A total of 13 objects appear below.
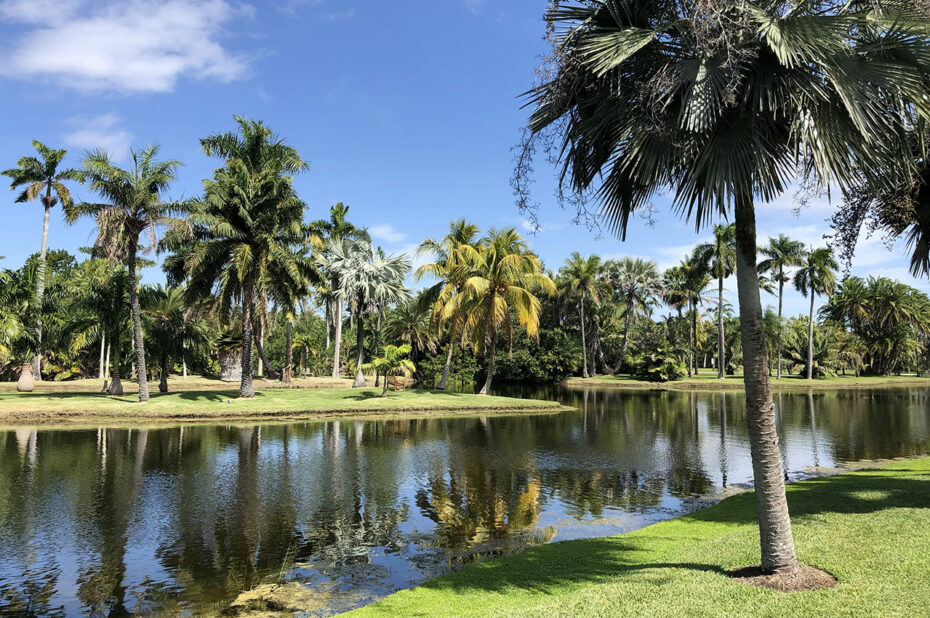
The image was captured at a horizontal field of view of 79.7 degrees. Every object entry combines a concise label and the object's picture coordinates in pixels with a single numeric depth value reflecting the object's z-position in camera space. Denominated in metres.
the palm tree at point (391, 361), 35.12
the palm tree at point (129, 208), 29.28
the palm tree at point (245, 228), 32.75
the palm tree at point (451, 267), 38.47
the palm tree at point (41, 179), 40.03
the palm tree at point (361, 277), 42.00
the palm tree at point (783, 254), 64.38
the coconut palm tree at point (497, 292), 37.59
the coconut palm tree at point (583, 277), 68.31
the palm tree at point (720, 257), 62.69
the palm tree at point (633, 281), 72.31
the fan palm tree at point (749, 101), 6.54
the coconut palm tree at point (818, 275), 63.97
